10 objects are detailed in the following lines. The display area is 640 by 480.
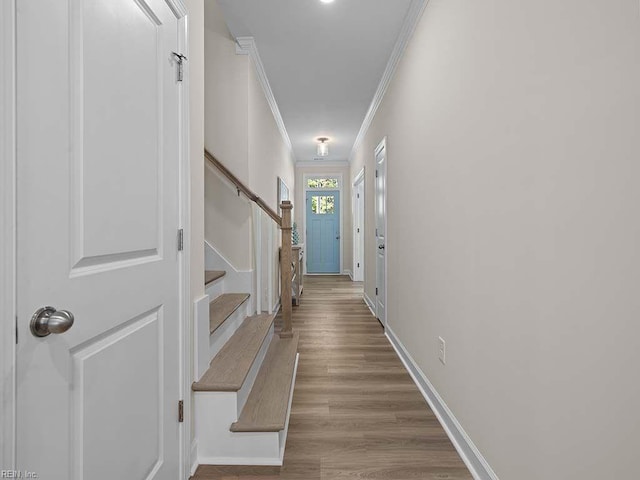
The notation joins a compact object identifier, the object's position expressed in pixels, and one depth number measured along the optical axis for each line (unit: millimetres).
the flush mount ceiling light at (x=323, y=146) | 6269
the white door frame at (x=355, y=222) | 7211
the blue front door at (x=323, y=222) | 8297
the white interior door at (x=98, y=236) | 790
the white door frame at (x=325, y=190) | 8234
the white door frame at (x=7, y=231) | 707
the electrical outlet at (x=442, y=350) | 2040
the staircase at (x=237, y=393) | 1669
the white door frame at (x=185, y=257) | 1521
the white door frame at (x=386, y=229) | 3661
